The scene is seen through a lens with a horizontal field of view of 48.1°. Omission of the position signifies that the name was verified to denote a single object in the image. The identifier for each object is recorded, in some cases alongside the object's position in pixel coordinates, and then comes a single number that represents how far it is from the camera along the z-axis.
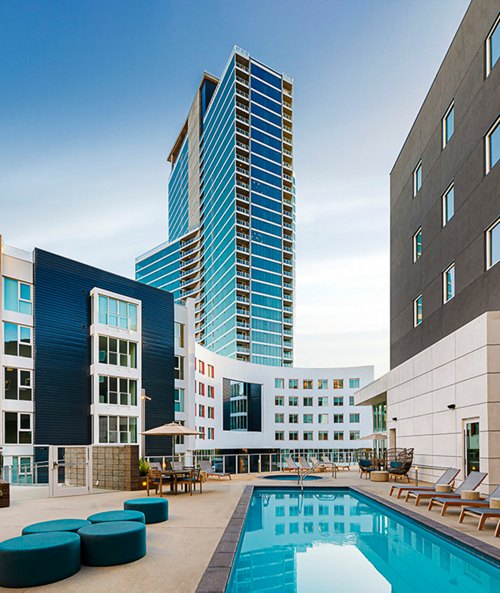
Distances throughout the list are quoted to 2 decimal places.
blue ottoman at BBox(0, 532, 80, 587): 6.38
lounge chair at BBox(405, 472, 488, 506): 12.11
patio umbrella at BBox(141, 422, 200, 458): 17.42
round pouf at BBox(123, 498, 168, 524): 10.55
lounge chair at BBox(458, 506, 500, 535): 9.58
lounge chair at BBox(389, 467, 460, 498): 13.87
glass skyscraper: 78.12
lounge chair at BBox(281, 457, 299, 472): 24.77
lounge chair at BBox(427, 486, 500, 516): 10.58
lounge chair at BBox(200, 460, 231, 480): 20.66
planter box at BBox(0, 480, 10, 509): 13.55
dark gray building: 15.05
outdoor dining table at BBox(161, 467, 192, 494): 15.78
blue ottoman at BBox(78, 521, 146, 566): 7.39
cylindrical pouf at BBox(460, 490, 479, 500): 11.66
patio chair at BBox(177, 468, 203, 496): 16.02
